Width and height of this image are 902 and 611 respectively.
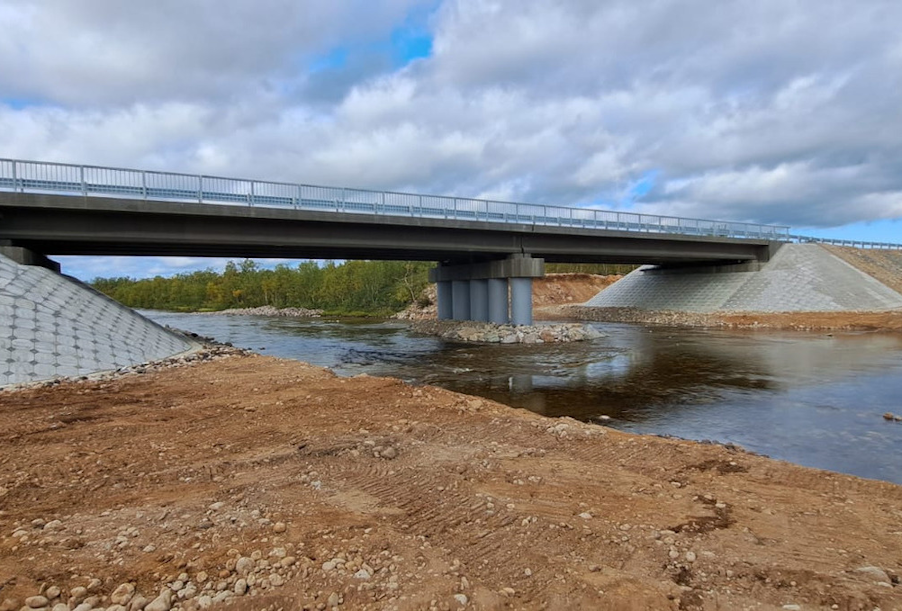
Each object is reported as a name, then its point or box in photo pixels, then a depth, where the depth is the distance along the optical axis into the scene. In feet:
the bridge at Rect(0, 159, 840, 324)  85.78
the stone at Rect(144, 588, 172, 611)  14.17
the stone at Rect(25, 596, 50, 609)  14.21
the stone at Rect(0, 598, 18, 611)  14.20
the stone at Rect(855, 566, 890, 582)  16.30
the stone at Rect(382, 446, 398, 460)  29.22
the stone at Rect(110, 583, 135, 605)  14.59
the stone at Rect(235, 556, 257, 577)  16.24
